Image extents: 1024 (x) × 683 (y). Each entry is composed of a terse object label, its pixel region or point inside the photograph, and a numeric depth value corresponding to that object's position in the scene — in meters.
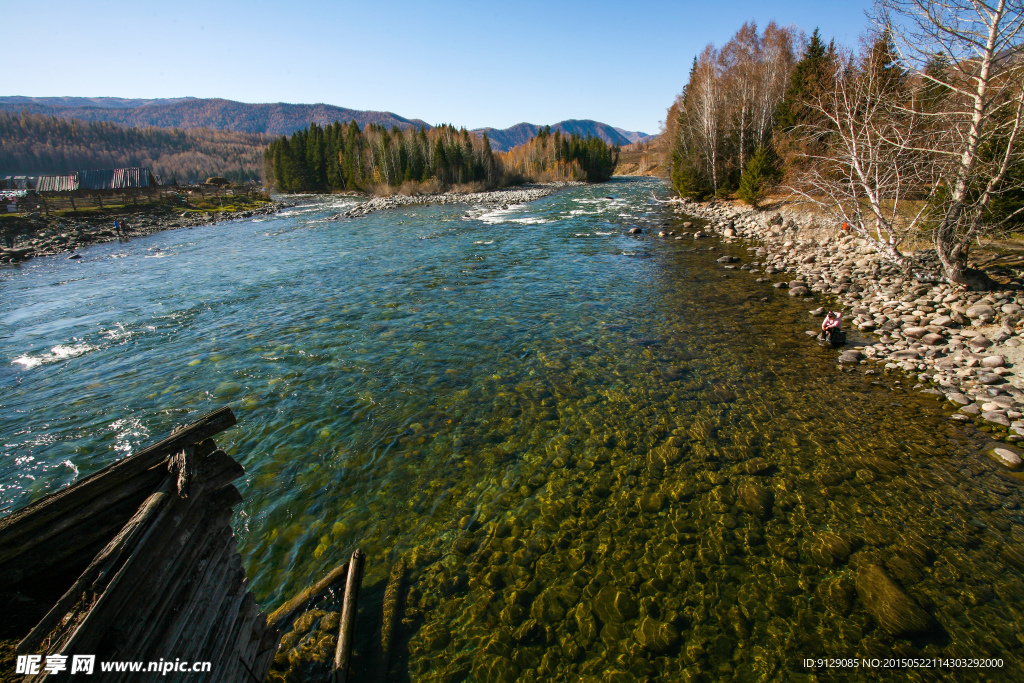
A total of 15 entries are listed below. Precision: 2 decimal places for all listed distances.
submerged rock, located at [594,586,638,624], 5.14
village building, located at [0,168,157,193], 51.72
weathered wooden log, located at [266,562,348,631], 4.95
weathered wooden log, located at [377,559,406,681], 4.59
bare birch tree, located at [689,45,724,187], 36.25
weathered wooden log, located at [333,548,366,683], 4.10
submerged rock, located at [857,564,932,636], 4.86
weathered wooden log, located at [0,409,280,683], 2.51
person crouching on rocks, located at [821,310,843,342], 11.75
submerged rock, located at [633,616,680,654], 4.81
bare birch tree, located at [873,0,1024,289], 10.49
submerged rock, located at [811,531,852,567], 5.70
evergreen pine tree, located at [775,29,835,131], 30.54
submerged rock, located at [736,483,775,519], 6.54
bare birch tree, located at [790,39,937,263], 12.88
